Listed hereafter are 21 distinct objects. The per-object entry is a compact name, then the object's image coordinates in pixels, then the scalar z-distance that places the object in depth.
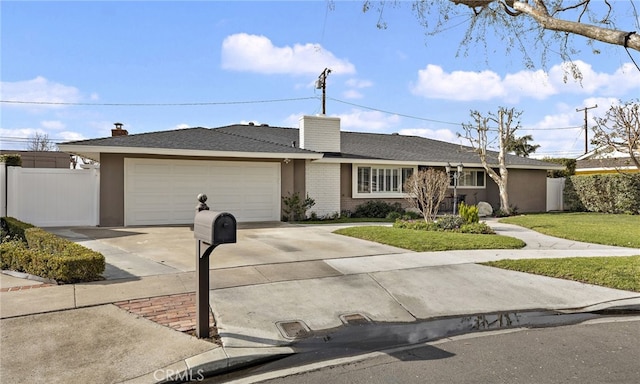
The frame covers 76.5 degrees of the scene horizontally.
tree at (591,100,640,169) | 18.61
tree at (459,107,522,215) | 19.28
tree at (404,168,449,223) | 13.32
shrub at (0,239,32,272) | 6.37
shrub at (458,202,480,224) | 13.15
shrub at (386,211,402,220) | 16.36
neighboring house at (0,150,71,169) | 26.30
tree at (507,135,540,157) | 38.44
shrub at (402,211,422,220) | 16.26
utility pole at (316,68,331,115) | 25.70
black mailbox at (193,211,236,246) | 3.91
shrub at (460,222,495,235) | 11.89
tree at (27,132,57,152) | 45.03
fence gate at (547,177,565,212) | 22.75
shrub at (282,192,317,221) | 15.39
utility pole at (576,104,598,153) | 40.57
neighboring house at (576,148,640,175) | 27.86
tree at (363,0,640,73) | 6.50
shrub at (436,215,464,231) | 12.43
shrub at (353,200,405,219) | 17.50
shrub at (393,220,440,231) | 12.44
